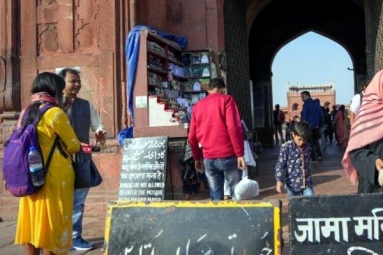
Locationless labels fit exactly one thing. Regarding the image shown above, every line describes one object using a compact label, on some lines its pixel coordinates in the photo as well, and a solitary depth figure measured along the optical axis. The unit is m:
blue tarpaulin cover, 6.91
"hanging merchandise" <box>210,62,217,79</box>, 7.94
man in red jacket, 4.86
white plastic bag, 3.52
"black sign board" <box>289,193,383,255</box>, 2.61
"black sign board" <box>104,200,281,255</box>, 2.67
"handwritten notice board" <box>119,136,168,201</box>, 6.09
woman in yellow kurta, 3.35
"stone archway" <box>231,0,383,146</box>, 18.61
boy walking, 4.67
